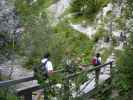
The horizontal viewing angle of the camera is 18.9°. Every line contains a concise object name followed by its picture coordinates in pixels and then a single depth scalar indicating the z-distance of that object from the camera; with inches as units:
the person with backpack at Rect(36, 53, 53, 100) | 232.4
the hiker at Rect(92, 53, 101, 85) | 596.3
